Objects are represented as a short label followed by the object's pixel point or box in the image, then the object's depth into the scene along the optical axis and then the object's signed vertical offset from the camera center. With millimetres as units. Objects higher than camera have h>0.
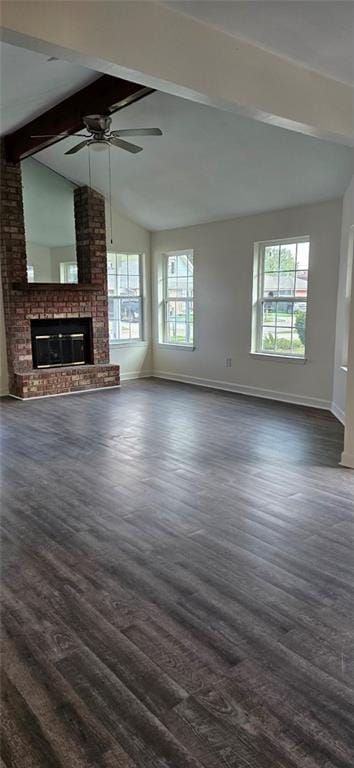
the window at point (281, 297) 6355 +81
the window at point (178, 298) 8102 +86
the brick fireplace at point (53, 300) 6777 +54
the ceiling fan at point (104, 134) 4391 +1513
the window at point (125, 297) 8305 +109
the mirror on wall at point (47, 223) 7152 +1173
